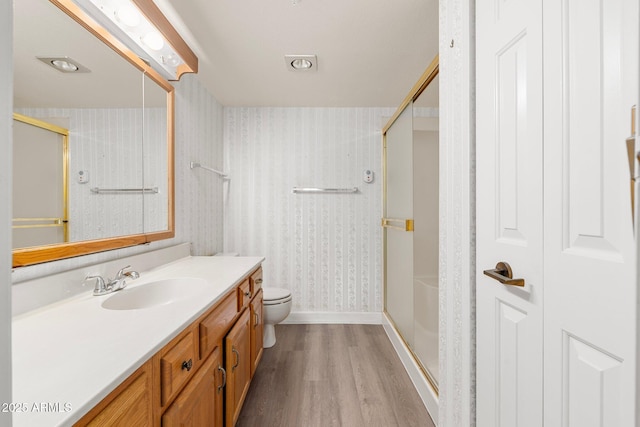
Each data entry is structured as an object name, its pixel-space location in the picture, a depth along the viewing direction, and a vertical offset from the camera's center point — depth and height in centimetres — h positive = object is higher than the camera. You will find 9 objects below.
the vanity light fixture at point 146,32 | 120 +88
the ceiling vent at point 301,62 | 195 +109
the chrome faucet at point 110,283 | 115 -30
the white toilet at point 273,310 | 224 -79
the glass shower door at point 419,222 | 175 -7
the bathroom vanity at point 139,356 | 54 -34
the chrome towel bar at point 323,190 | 283 +23
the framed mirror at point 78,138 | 97 +32
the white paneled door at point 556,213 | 54 +0
